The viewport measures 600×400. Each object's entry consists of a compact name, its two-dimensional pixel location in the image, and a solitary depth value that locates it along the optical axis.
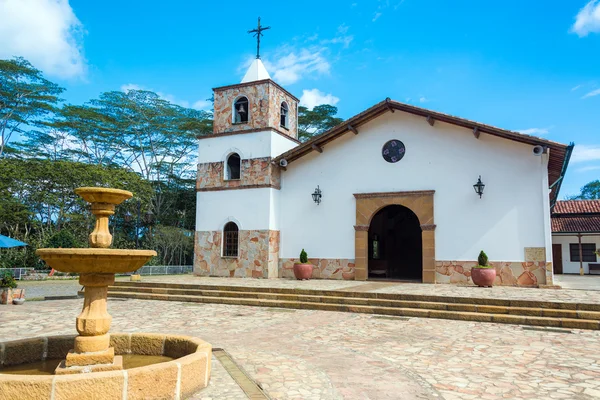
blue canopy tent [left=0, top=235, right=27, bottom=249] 14.22
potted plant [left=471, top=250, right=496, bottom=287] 12.87
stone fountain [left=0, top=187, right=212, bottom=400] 3.69
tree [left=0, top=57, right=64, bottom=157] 29.84
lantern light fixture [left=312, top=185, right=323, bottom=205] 16.48
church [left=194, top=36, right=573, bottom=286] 13.66
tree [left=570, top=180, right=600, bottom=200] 50.31
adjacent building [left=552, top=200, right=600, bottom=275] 23.58
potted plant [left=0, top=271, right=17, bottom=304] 11.62
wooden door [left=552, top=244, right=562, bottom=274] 24.84
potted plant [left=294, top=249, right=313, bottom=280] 15.71
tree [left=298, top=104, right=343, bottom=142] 33.31
